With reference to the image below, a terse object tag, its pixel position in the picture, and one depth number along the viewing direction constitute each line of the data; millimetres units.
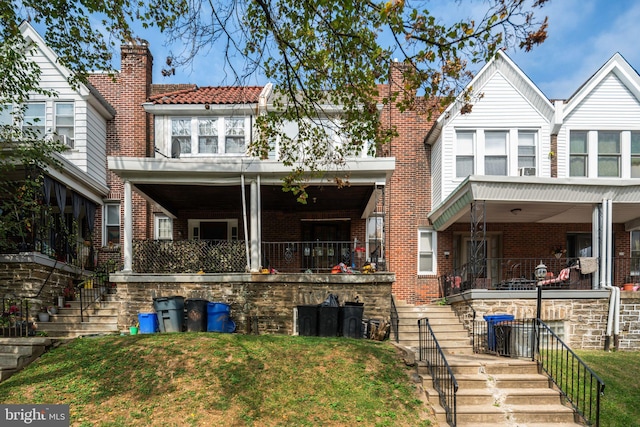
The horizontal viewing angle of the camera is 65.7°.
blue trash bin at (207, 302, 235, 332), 11961
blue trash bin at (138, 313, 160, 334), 11969
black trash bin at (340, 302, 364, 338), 11602
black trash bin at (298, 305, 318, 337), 11734
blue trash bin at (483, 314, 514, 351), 11523
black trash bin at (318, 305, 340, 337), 11602
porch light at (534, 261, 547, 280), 10608
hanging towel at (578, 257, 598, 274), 12812
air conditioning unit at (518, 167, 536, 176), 16250
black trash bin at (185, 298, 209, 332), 11859
